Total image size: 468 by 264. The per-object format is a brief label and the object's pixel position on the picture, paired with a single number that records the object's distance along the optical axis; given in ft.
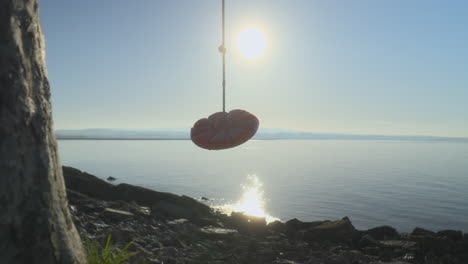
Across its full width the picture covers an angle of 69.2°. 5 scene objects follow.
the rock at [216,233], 28.96
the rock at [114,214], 26.89
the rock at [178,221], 31.04
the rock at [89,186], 41.78
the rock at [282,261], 24.74
